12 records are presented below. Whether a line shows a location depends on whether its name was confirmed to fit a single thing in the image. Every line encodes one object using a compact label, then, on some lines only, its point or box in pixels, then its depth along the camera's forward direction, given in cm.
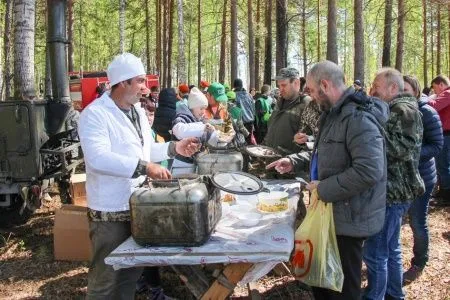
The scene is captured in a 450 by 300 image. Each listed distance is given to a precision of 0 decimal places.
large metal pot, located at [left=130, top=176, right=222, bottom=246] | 239
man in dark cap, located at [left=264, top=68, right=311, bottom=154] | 480
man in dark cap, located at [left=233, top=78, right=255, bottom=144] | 1084
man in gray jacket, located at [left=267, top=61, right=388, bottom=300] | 263
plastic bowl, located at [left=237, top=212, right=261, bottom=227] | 294
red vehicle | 1446
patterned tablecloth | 241
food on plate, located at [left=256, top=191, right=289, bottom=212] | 323
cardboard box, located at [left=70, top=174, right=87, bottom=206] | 564
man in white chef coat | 271
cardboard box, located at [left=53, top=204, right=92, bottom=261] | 486
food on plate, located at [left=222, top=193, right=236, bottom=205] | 353
